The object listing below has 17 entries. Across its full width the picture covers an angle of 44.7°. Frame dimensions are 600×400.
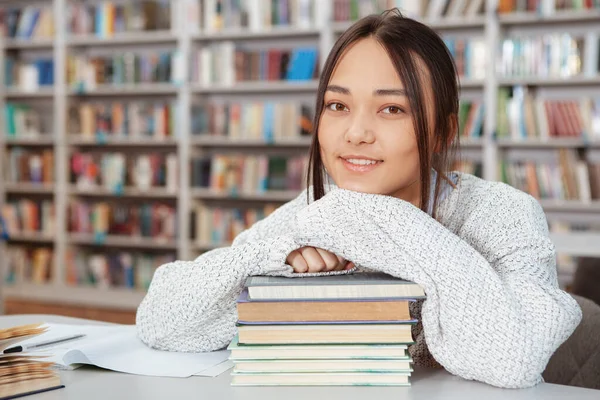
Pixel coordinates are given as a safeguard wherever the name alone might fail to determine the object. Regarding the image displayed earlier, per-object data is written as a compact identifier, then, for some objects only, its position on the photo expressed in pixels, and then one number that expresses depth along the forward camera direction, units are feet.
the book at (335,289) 2.83
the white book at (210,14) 15.70
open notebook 3.14
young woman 2.96
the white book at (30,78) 17.46
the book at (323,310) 2.85
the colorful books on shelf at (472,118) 13.97
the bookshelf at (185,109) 13.84
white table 2.77
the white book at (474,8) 13.74
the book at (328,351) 2.89
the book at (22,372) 2.78
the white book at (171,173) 16.28
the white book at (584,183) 13.33
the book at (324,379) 2.88
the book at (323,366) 2.89
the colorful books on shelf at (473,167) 14.08
